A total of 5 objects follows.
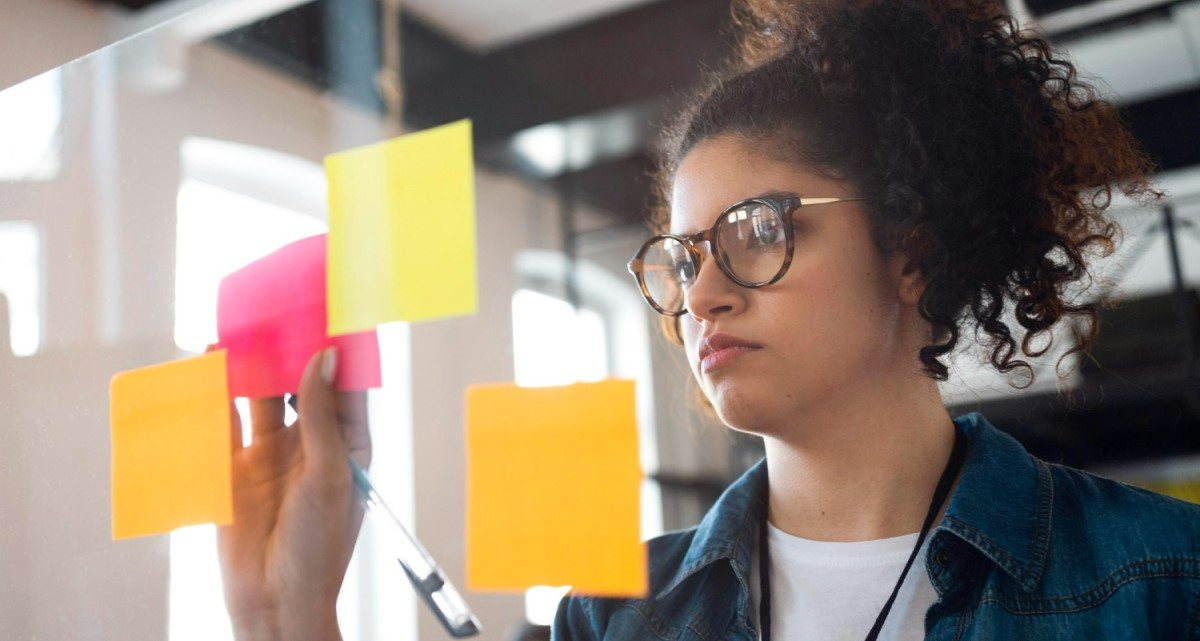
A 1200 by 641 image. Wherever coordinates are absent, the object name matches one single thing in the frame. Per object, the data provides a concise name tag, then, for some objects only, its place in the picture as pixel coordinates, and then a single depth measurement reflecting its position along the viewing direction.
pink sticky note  0.76
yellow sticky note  0.72
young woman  0.65
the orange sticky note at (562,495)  0.63
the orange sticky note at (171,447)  0.80
